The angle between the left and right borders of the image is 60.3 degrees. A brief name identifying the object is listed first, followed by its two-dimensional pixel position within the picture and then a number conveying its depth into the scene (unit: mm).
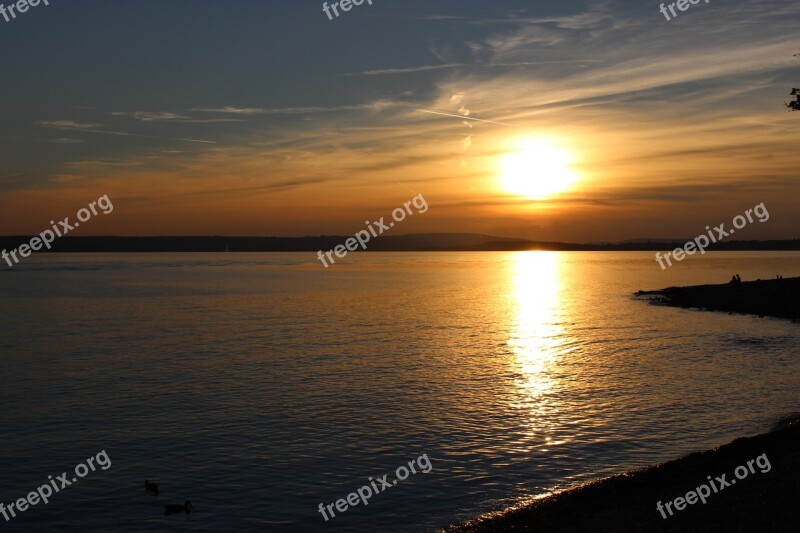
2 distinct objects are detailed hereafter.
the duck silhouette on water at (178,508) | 17944
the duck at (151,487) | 19484
